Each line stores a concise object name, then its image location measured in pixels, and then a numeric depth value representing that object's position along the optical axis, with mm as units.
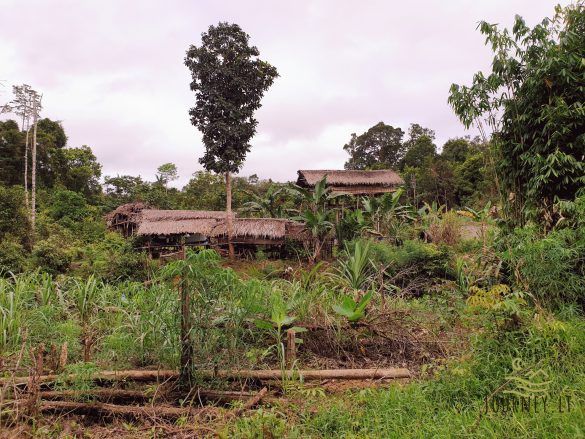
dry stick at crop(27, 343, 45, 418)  3045
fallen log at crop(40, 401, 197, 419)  3240
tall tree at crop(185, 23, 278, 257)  15672
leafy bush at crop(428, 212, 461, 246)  13828
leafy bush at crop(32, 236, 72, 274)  11602
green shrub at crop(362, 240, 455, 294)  10133
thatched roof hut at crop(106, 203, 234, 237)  19688
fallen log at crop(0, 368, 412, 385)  3584
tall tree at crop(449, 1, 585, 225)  5918
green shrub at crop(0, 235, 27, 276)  11133
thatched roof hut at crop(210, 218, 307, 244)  16734
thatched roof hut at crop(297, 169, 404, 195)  22594
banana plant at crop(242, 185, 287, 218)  19184
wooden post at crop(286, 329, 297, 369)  4070
